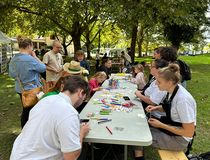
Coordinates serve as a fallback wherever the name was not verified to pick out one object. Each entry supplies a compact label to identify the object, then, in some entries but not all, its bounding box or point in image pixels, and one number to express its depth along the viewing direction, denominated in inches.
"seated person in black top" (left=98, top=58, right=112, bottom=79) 176.9
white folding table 54.6
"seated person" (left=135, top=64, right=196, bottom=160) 61.8
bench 64.6
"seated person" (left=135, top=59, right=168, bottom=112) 83.8
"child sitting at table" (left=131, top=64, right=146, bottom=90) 135.1
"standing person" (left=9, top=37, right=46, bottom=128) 86.2
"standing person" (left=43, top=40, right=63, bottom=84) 120.8
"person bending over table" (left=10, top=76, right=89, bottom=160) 43.1
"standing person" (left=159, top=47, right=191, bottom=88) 94.5
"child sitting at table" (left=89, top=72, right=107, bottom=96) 109.7
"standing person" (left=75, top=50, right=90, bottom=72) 136.7
